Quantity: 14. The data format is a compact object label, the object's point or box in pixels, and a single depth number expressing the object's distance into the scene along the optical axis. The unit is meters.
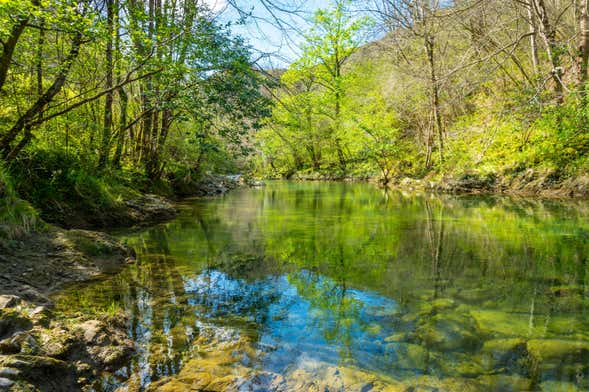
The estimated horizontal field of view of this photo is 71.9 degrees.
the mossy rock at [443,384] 3.05
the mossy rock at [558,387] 2.98
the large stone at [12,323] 3.09
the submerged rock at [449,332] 3.76
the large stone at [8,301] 3.42
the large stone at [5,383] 2.41
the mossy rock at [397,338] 3.89
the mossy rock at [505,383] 3.04
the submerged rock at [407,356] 3.41
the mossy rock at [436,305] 4.60
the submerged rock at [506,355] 3.34
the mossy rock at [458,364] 3.27
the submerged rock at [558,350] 3.44
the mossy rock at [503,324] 3.97
